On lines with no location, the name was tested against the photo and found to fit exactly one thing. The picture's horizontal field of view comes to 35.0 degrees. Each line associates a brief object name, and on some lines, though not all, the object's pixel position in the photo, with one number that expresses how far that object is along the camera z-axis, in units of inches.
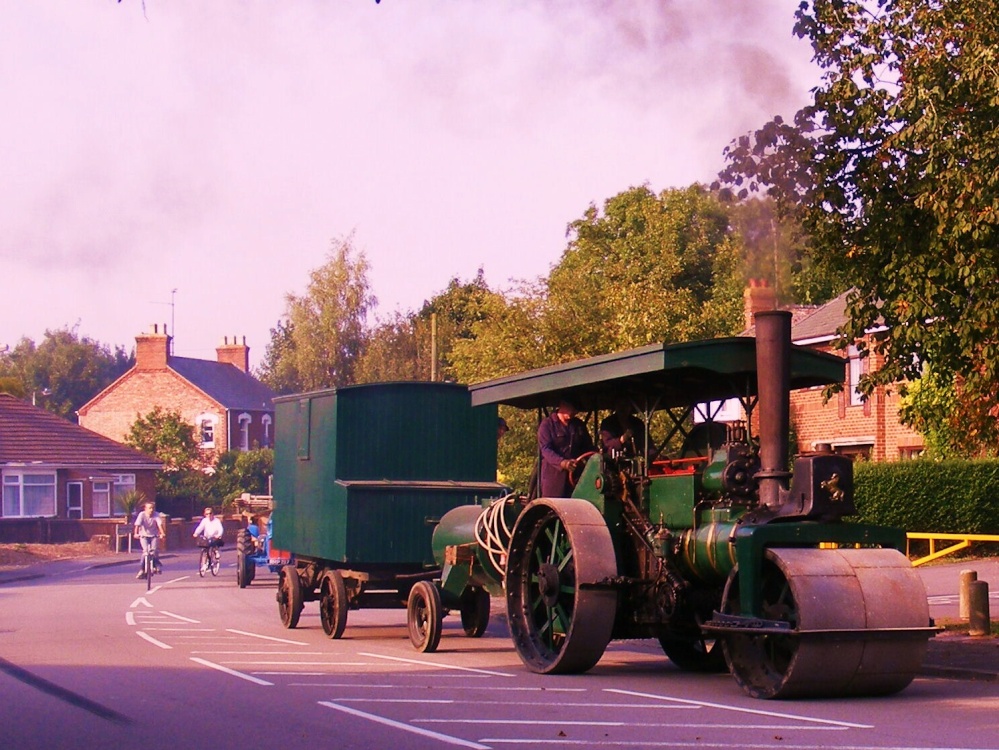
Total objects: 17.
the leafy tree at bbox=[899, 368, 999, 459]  680.4
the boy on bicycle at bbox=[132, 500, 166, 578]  1259.8
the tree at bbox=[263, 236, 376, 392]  3038.9
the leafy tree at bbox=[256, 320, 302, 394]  3181.6
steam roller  453.7
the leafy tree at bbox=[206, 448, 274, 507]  2687.0
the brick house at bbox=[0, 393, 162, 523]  2209.6
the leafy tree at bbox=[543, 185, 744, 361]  1550.2
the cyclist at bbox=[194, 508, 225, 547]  1402.6
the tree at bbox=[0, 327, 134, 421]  4788.4
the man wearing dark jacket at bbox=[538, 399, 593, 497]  577.0
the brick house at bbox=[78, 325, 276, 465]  3139.8
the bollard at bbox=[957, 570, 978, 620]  677.9
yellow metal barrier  1148.5
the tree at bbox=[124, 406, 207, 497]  2787.9
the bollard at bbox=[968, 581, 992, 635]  647.1
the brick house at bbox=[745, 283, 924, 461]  1574.8
